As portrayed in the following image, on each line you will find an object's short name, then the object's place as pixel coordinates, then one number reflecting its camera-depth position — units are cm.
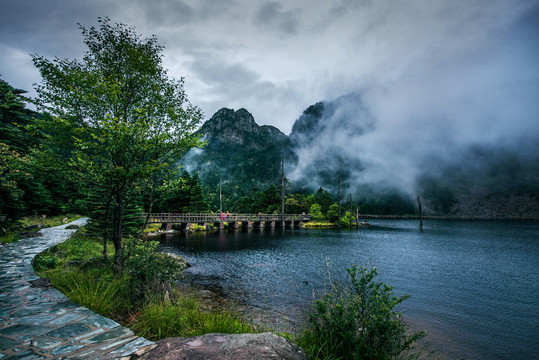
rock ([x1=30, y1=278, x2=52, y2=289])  611
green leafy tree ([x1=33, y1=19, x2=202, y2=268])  632
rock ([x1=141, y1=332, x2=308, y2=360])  277
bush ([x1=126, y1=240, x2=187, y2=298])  578
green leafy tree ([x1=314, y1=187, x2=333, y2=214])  6164
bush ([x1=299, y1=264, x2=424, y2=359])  420
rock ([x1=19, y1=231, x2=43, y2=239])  1370
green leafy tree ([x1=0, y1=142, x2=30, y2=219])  1463
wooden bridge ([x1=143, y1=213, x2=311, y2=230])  3694
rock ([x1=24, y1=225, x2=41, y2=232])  1609
